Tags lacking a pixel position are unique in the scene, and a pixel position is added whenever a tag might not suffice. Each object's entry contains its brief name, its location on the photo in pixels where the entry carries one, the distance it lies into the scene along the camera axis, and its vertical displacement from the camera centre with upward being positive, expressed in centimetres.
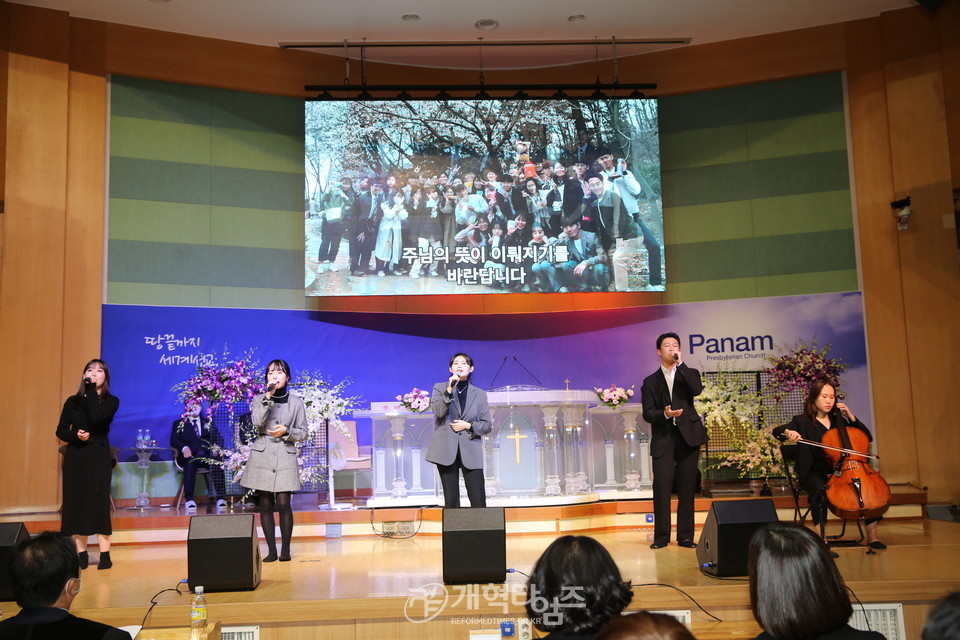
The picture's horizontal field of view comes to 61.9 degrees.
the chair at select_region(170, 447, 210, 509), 798 -42
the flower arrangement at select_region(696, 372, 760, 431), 808 +8
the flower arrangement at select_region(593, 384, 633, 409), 752 +19
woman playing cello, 563 -16
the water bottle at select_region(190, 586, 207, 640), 402 -93
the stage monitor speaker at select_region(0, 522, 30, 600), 449 -60
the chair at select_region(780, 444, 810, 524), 603 -33
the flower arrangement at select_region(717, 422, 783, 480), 785 -39
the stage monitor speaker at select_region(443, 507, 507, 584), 453 -73
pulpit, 746 -34
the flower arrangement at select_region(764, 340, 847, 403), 826 +40
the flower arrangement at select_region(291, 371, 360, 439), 786 +19
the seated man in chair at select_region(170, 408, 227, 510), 815 -17
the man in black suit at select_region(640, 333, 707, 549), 578 -14
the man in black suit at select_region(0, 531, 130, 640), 232 -49
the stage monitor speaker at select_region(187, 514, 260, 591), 451 -73
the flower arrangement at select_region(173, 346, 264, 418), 807 +42
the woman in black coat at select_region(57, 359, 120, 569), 555 -17
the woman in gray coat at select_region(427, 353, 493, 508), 587 -10
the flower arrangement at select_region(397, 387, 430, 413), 715 +20
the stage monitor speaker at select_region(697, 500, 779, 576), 459 -67
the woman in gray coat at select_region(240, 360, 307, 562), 555 -16
